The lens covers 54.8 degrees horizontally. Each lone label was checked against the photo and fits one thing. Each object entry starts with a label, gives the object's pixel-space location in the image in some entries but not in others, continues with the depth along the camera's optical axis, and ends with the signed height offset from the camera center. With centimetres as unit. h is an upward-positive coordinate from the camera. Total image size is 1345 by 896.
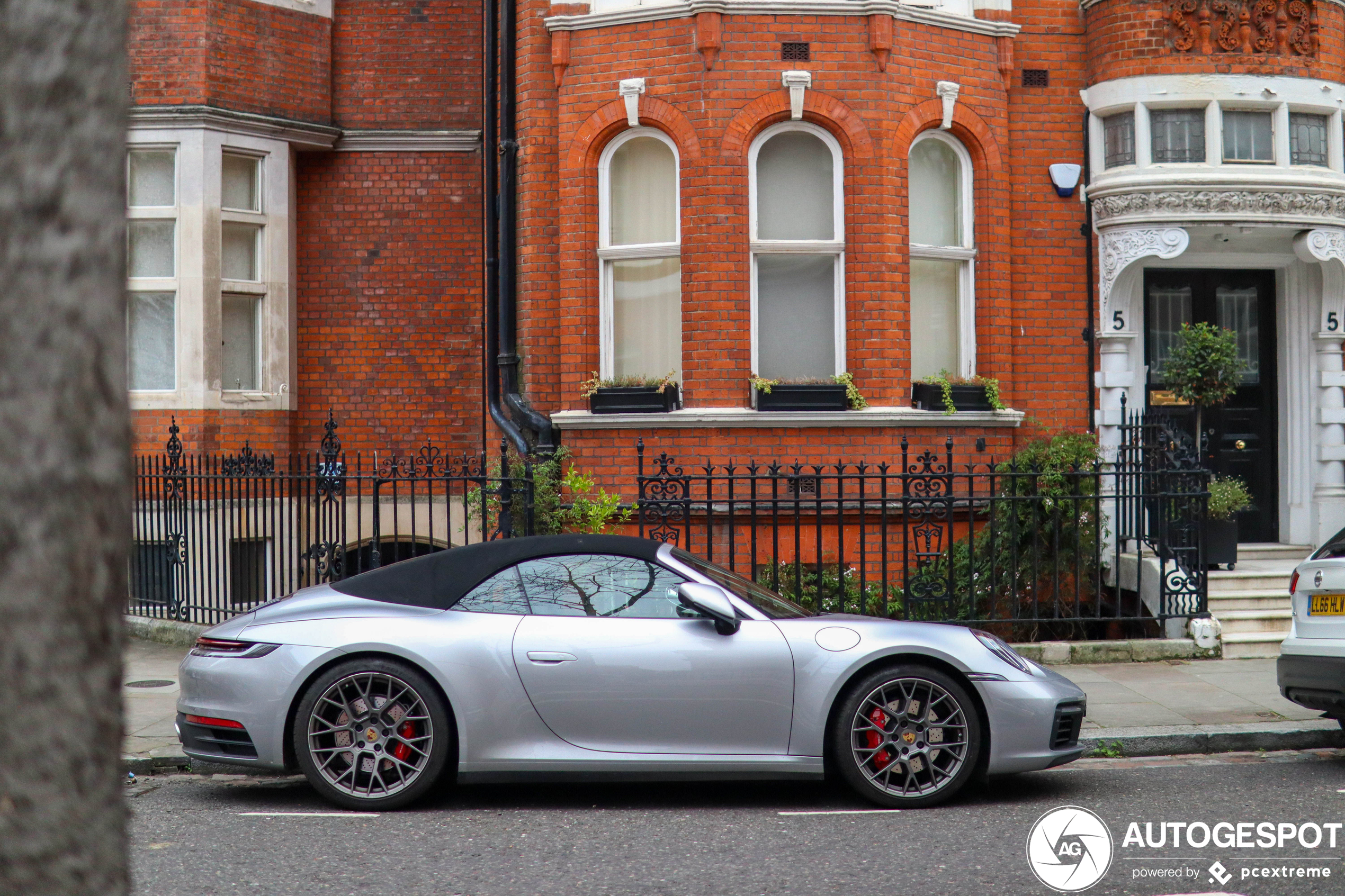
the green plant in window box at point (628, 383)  1113 +63
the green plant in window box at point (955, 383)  1121 +61
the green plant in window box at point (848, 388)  1092 +56
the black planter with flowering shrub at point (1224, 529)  1076 -66
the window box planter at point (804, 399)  1094 +47
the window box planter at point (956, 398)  1123 +48
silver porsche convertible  602 -114
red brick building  1104 +218
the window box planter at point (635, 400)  1109 +48
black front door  1249 +95
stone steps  1012 -127
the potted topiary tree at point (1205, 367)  1138 +74
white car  682 -102
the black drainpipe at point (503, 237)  1187 +208
